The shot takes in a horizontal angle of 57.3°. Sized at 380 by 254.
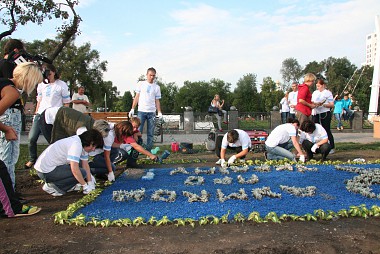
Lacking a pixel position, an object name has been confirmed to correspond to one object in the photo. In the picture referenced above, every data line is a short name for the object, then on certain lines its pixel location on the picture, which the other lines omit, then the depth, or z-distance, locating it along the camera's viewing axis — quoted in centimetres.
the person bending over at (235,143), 654
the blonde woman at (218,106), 1576
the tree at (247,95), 5691
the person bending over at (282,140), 689
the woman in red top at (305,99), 779
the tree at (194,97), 5809
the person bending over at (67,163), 450
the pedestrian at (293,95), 1265
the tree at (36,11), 1611
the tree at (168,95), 5894
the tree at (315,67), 6769
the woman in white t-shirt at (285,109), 1491
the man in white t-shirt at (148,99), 809
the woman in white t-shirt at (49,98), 636
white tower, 3867
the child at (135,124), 623
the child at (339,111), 1778
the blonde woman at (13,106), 368
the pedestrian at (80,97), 1116
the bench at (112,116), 1252
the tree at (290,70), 8069
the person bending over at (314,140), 682
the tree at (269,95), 5697
